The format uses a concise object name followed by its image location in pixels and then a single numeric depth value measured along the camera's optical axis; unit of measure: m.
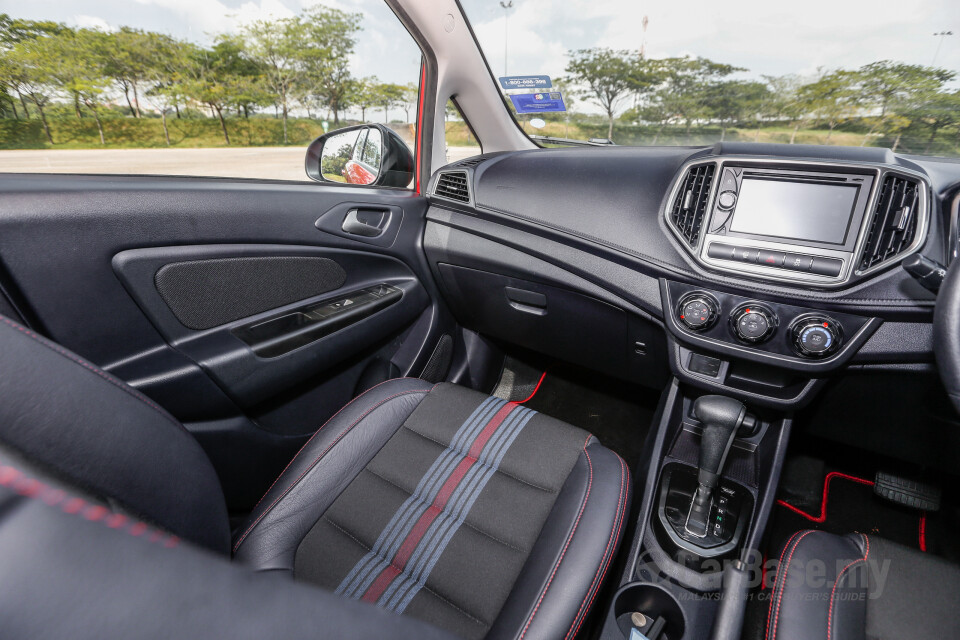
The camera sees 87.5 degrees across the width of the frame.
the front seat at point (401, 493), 0.55
